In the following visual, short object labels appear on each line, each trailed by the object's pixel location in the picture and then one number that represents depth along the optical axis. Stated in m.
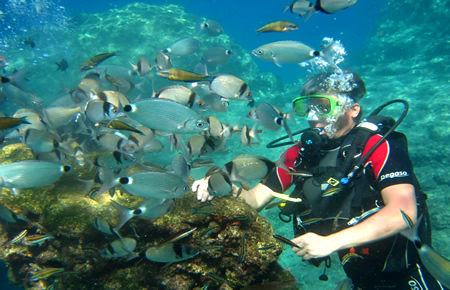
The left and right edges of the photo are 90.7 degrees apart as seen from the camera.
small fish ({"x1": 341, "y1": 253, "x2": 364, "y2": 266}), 2.59
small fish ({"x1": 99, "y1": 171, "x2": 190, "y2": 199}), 2.16
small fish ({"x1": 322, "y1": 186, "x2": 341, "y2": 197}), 2.61
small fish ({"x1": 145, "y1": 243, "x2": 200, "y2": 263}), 2.14
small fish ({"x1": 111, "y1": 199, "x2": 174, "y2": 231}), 2.25
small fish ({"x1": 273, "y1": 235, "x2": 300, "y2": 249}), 2.08
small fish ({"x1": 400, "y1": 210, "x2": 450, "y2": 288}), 1.64
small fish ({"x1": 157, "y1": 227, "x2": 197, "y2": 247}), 2.04
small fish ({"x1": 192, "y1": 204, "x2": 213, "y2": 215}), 2.41
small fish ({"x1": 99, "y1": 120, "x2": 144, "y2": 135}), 2.22
